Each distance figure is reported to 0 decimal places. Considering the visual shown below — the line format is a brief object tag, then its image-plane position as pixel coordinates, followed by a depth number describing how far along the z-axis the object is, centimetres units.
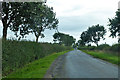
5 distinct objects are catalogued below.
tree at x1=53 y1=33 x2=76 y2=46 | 13588
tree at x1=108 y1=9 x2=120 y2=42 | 4338
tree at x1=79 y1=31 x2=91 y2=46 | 10976
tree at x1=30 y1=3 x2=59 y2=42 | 1909
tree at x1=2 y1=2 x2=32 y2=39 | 1815
